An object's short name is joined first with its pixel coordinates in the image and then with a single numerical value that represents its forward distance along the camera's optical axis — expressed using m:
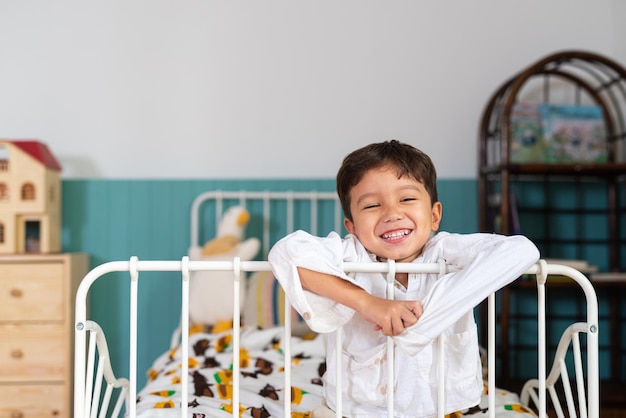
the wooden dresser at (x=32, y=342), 2.51
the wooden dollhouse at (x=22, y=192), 2.59
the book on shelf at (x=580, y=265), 2.50
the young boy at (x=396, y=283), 1.13
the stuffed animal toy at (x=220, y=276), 2.57
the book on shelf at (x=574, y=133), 2.79
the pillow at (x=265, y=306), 2.53
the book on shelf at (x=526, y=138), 2.78
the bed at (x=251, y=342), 1.19
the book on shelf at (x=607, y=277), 2.54
